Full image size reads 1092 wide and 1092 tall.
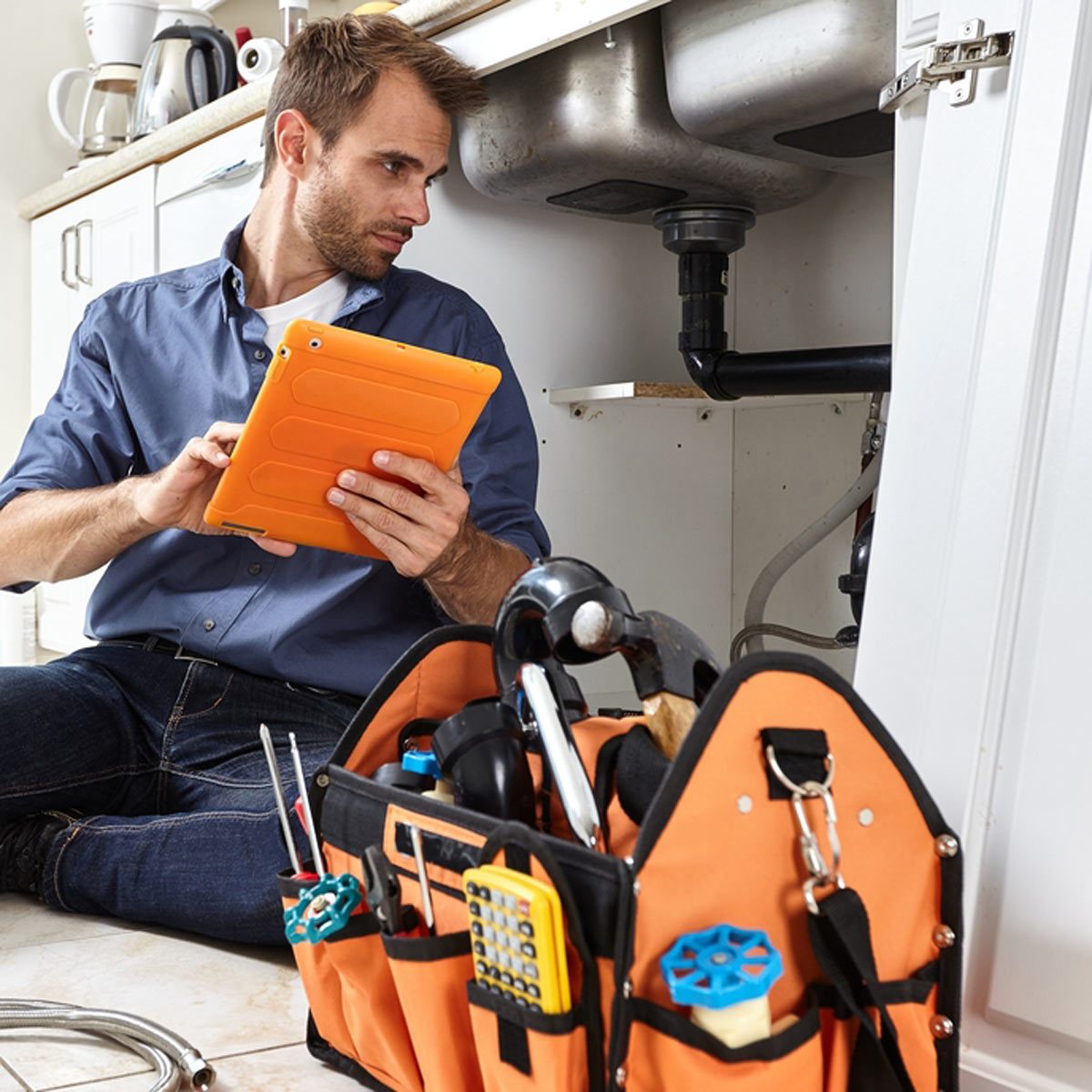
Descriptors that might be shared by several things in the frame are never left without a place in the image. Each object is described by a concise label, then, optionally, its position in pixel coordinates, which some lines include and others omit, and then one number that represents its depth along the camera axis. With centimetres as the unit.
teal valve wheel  86
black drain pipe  165
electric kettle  237
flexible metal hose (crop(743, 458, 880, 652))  163
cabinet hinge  90
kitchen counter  135
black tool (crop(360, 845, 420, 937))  81
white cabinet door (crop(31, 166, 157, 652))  228
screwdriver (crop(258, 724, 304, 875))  91
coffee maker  274
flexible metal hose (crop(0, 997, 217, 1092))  92
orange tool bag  67
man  134
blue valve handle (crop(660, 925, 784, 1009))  64
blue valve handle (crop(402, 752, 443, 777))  90
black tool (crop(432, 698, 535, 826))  79
